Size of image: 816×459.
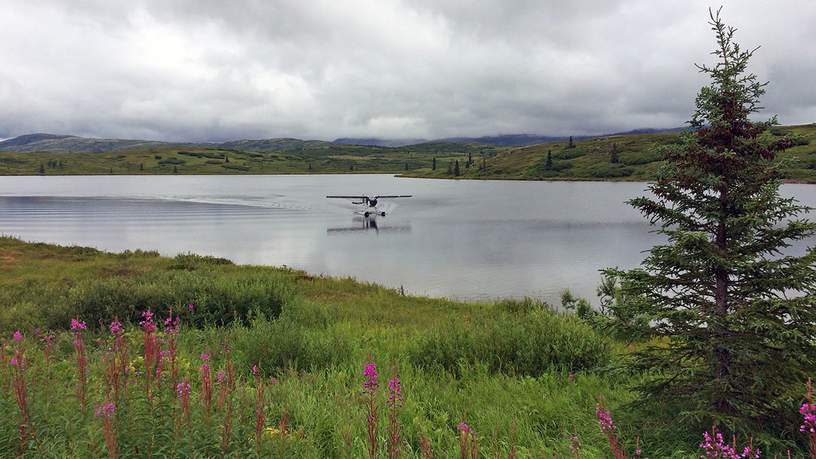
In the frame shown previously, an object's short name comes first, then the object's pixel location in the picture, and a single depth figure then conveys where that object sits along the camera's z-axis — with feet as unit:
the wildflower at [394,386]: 13.12
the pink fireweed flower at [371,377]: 12.34
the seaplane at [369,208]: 260.70
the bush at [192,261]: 94.89
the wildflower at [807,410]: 9.86
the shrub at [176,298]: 43.96
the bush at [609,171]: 600.68
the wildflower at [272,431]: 17.99
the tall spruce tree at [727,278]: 17.92
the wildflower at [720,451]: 11.43
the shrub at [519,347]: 31.37
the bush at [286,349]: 31.71
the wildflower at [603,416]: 12.80
